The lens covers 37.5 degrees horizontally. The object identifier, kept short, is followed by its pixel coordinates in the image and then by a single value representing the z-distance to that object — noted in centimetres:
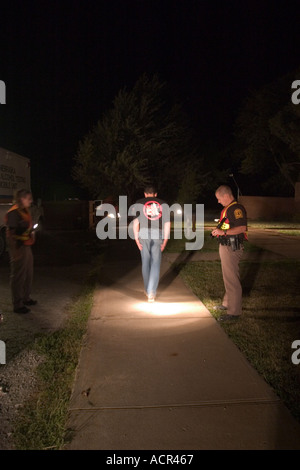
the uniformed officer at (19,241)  656
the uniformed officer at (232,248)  586
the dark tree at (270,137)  3344
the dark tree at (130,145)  2891
